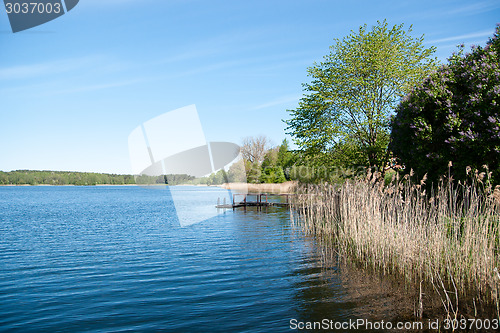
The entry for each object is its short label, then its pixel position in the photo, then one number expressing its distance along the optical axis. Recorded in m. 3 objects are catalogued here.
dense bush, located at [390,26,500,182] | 9.91
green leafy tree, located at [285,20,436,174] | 20.06
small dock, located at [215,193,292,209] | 33.42
